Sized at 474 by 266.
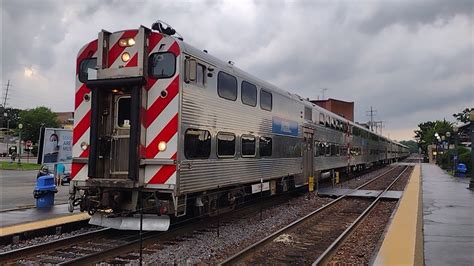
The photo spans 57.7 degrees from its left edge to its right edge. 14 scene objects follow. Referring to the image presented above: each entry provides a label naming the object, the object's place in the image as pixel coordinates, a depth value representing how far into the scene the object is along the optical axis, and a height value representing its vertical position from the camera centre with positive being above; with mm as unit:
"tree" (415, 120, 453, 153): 66375 +5504
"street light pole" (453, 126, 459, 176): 30194 +322
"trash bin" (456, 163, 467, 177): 28859 -633
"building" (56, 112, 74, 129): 110550 +10546
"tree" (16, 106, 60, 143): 75875 +5932
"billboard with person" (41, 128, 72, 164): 14718 +341
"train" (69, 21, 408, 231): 7715 +511
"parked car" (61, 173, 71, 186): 18675 -1058
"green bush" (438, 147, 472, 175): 30644 +139
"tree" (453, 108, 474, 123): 80000 +8773
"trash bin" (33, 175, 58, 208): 10906 -908
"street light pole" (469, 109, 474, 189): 18791 +1198
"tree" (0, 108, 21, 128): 95250 +8450
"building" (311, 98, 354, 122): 82250 +10257
